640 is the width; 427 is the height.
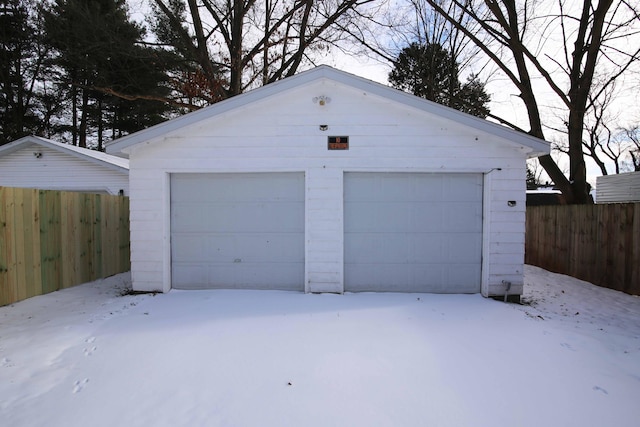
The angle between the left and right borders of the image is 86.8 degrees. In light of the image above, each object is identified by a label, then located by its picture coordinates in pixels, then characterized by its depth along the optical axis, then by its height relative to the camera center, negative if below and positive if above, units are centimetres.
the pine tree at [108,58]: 1013 +513
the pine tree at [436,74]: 1282 +546
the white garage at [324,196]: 515 +20
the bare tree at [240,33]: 1122 +612
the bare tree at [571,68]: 815 +364
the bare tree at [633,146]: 2204 +426
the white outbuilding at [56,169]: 916 +110
